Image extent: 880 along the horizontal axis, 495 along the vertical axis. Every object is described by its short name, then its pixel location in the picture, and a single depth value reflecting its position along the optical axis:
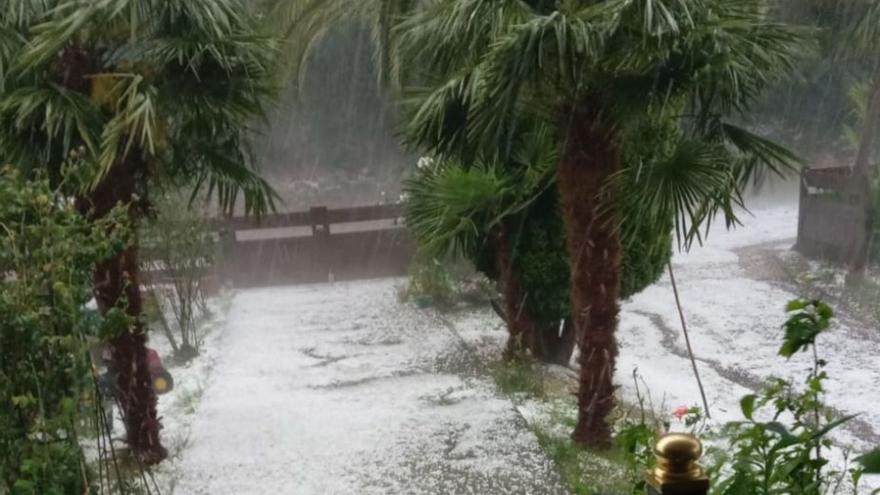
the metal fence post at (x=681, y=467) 1.33
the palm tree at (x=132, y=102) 4.41
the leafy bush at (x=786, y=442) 1.68
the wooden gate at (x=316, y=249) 9.73
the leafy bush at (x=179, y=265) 7.49
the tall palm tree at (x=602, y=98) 4.12
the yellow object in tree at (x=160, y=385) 6.36
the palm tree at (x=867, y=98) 6.30
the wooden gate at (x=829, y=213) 7.27
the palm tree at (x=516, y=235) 6.08
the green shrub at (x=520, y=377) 6.34
